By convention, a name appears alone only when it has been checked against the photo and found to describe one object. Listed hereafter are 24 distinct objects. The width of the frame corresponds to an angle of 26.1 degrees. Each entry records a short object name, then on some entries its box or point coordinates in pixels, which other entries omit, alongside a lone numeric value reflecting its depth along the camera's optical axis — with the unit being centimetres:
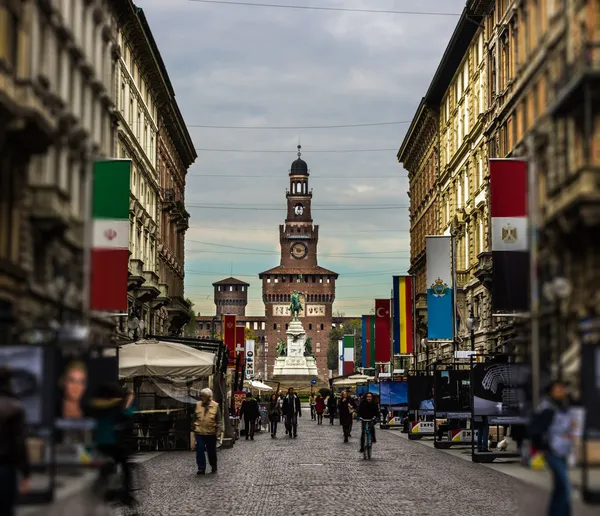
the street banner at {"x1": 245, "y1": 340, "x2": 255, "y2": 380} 10900
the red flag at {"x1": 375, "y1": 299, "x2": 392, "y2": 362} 7488
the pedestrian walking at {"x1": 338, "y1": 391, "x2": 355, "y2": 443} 5115
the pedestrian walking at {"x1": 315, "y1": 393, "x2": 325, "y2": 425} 8513
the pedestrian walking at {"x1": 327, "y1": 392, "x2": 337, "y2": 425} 8519
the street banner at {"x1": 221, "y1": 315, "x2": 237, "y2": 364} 7200
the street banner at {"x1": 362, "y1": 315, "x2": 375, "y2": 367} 9125
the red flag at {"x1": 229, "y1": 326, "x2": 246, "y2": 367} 8195
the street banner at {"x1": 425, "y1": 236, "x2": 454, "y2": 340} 5425
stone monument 16462
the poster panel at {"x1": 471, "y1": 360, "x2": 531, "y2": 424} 3106
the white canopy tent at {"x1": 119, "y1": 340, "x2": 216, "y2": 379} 3612
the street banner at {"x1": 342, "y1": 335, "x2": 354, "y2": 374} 11406
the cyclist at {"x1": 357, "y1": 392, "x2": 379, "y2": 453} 3831
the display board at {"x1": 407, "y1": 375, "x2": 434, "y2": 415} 5088
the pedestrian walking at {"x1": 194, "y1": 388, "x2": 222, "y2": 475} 2925
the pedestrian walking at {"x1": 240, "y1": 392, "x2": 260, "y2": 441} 5659
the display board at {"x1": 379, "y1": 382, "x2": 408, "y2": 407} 6425
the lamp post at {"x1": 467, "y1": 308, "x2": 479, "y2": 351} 4828
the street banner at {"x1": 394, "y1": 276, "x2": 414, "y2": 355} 7000
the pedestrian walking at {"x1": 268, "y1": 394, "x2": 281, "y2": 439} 6038
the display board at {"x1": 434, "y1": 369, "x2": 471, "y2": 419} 4141
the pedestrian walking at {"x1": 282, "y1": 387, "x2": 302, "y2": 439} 5791
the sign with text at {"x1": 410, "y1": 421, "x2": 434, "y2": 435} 5238
